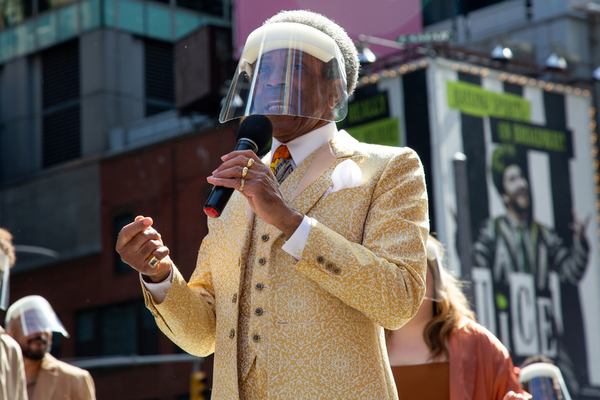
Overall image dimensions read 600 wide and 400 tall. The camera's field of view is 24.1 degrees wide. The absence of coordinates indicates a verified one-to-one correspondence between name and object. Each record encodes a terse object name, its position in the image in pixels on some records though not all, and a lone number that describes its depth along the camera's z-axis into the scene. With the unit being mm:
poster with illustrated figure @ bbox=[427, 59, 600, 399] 24521
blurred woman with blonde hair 6267
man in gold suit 3394
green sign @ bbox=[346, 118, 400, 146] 25605
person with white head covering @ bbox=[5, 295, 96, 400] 9898
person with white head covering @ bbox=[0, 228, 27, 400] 6570
